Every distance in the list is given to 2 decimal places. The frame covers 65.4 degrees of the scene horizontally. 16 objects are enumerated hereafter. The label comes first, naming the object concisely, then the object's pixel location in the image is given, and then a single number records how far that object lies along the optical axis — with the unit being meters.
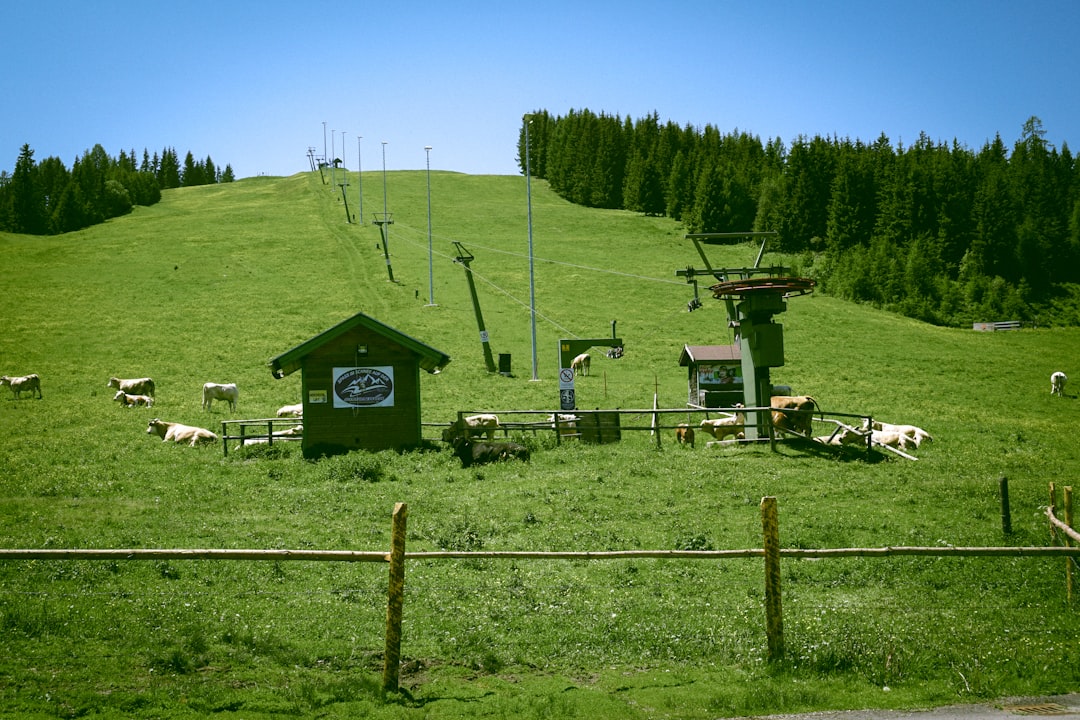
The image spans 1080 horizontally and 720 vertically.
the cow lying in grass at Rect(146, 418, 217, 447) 29.39
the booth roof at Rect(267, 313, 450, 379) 27.17
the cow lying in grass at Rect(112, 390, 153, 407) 38.44
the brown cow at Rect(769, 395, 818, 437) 27.12
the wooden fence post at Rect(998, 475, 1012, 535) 15.51
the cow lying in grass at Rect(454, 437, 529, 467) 24.77
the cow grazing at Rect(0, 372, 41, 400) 40.25
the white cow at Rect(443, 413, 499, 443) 27.02
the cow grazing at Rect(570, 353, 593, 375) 49.47
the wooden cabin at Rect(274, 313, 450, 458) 27.33
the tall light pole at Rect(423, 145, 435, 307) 59.66
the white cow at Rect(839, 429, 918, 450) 27.20
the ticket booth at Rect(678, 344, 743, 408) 37.75
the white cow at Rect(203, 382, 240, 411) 38.00
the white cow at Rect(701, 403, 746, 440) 28.73
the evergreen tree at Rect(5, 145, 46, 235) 110.88
